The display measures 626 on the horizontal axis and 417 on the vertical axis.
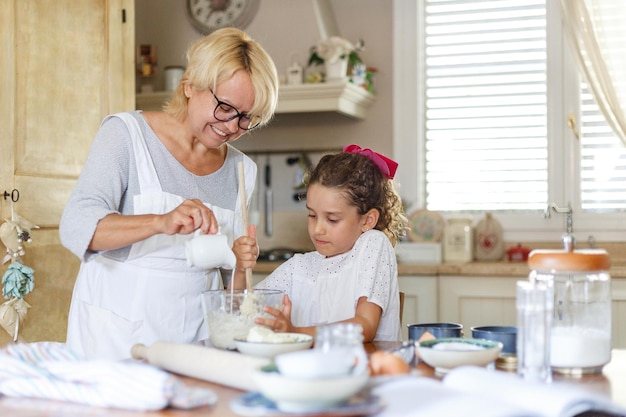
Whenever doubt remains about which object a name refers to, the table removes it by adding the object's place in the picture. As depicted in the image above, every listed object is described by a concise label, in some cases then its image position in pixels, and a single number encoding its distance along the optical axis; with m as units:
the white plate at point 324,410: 1.05
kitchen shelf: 3.81
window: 3.86
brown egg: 1.28
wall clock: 4.34
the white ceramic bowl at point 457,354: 1.36
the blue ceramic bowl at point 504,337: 1.52
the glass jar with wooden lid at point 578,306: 1.41
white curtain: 3.63
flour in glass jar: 1.42
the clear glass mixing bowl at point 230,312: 1.57
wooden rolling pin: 1.26
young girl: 1.94
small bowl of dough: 1.40
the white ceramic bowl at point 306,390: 1.04
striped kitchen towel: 1.15
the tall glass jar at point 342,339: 1.14
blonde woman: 1.95
